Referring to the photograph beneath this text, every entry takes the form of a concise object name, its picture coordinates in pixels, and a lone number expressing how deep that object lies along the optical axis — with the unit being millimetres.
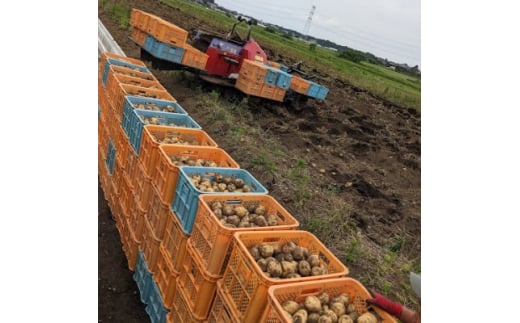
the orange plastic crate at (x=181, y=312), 2858
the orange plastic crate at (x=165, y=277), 3234
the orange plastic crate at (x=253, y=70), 8875
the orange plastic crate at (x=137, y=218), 3953
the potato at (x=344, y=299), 2381
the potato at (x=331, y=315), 2236
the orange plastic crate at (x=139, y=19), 8461
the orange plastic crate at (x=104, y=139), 5567
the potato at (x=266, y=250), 2594
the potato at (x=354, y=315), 2298
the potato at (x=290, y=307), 2178
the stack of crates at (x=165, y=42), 8181
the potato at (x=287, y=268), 2541
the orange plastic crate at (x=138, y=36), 8699
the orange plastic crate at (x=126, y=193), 4340
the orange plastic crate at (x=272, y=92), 9367
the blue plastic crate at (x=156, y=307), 3371
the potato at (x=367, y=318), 2232
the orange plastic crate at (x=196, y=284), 2756
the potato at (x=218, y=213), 2918
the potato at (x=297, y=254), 2715
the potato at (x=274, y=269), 2453
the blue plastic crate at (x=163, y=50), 8250
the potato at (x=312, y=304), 2246
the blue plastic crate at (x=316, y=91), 10931
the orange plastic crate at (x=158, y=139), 3812
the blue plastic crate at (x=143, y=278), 3689
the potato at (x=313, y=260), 2686
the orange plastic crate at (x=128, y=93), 5125
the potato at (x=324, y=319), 2174
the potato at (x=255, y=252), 2570
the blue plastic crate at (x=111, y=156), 5152
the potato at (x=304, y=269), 2605
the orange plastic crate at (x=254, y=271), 2295
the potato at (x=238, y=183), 3621
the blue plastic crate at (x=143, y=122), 4223
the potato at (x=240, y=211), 3061
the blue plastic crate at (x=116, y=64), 6363
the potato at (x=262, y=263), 2469
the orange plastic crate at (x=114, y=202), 4749
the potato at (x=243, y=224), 2908
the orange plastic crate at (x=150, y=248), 3605
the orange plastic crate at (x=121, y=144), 4623
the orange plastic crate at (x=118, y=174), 4711
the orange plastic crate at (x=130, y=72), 6182
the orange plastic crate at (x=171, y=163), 3432
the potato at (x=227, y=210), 3000
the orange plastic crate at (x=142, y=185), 3861
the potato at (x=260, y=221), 3029
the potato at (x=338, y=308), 2297
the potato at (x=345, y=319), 2209
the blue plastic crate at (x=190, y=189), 3053
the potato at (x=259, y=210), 3194
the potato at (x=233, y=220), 2917
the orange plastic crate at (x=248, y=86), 9008
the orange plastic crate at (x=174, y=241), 3162
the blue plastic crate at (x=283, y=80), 9453
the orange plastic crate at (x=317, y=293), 2111
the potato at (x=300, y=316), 2107
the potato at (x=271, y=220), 3119
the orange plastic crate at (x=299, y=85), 10531
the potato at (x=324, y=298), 2357
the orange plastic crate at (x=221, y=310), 2477
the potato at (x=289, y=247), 2748
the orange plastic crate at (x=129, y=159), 4316
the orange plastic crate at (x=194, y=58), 8562
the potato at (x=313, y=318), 2195
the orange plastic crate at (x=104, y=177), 5254
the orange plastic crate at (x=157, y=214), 3514
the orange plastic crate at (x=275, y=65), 11191
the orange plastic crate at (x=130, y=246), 4070
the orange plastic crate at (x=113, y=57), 6613
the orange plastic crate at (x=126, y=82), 5648
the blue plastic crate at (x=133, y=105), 4625
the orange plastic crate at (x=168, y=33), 8125
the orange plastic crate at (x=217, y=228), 2666
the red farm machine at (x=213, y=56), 8297
